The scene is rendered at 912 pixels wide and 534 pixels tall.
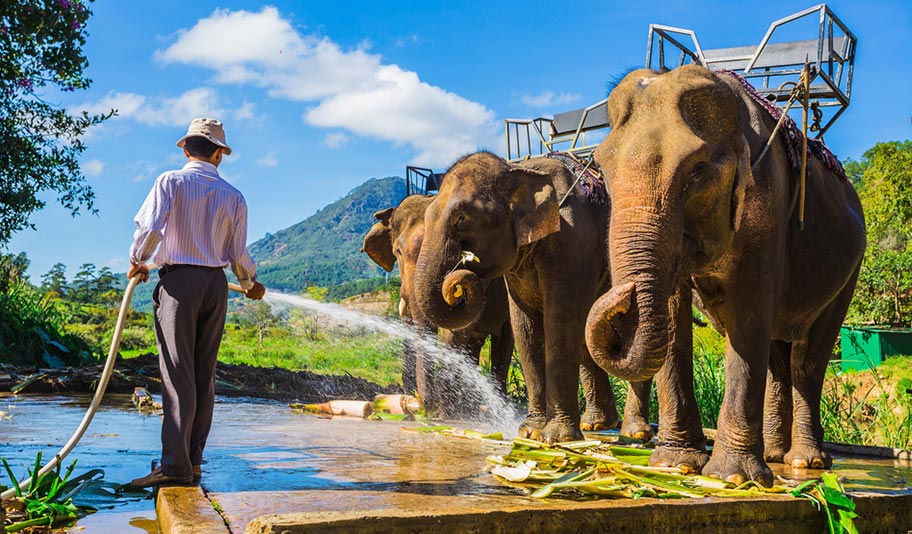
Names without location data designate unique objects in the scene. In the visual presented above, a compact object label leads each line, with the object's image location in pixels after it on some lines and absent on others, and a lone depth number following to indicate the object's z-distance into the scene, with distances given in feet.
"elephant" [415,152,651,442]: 26.45
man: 17.67
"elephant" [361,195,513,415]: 34.83
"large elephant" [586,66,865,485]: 17.16
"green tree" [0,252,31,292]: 64.34
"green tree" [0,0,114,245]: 53.44
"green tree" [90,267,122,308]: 172.45
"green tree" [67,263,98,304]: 178.60
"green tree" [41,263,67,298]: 177.22
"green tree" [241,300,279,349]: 149.38
